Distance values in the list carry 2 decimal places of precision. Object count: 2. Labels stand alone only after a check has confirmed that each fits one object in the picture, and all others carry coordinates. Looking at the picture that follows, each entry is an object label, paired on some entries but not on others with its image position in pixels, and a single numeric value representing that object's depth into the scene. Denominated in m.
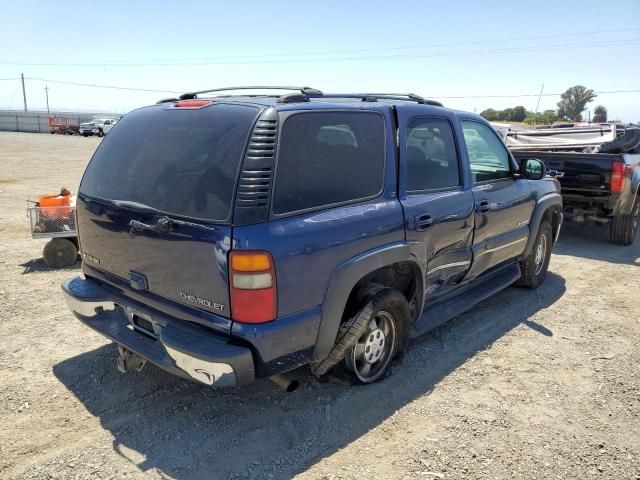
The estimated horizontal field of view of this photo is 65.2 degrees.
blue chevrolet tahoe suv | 2.58
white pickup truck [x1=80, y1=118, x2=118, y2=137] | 41.91
